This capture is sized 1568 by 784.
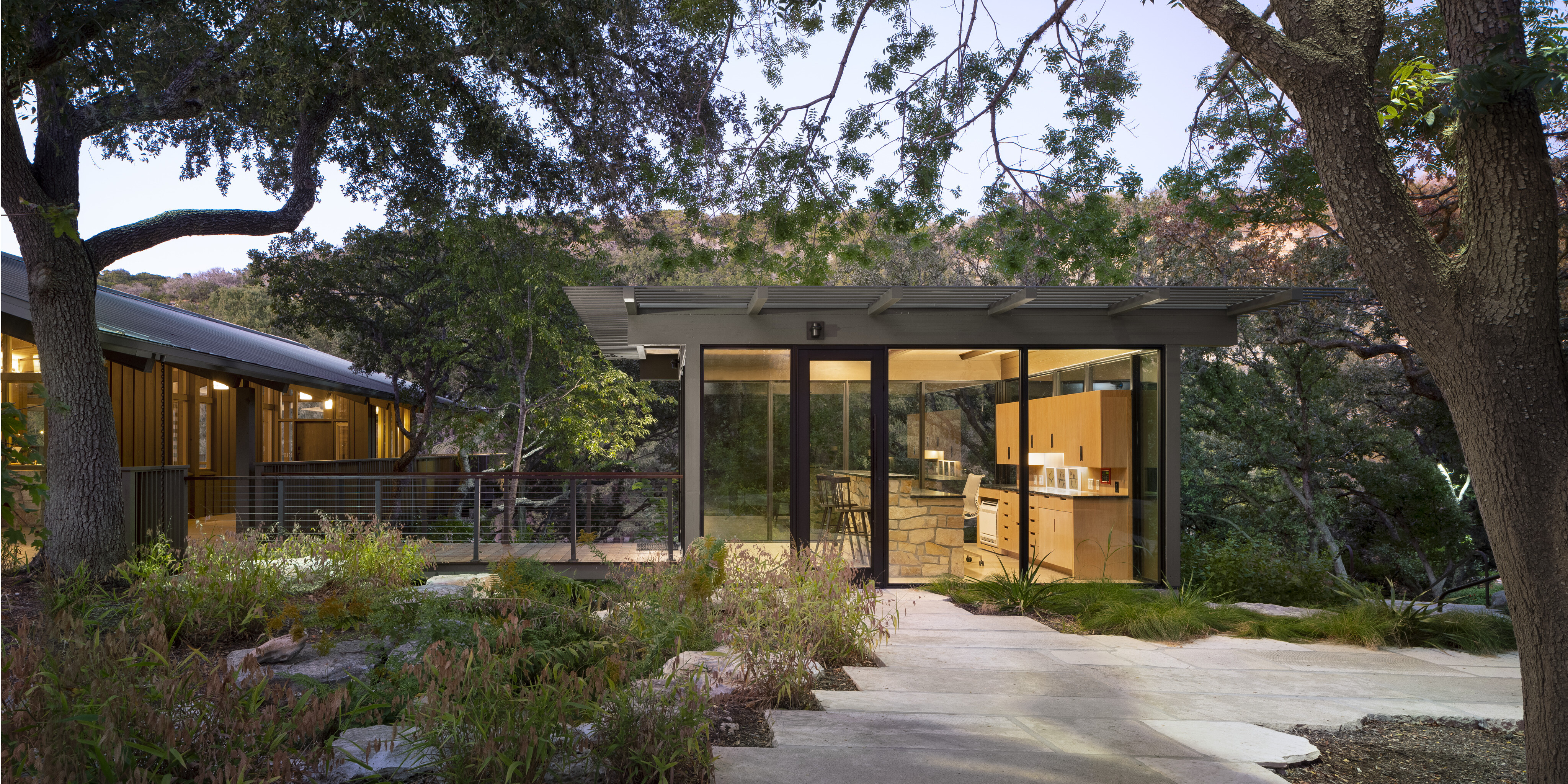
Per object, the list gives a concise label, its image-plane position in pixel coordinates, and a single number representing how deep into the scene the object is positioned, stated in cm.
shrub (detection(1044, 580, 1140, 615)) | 678
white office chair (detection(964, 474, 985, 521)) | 808
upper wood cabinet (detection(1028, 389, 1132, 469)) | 814
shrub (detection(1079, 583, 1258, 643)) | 617
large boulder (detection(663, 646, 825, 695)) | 419
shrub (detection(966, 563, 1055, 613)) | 699
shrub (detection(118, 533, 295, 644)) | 545
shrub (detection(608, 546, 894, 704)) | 421
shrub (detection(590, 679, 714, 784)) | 288
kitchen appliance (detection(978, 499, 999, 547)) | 812
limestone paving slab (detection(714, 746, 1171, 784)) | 312
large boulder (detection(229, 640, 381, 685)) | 459
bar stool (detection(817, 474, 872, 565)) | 792
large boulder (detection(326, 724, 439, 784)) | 281
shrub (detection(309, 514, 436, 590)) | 647
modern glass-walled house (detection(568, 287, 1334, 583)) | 786
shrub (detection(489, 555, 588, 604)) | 549
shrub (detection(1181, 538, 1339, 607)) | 761
